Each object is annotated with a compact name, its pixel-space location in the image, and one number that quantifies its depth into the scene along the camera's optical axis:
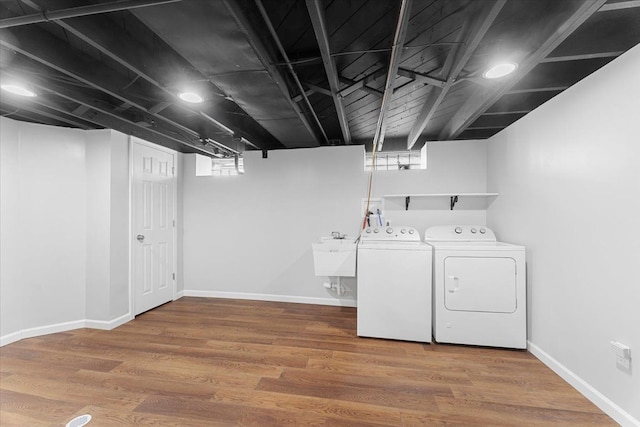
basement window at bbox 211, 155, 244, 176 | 4.02
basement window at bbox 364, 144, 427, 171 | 3.60
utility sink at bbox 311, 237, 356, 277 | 2.91
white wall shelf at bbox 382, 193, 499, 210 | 3.11
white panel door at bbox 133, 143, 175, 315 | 3.10
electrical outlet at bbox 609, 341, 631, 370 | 1.46
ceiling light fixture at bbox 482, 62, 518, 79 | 1.65
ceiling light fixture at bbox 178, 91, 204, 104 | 2.08
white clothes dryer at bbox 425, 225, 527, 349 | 2.32
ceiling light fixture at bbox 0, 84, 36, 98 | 1.85
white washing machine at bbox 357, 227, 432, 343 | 2.49
